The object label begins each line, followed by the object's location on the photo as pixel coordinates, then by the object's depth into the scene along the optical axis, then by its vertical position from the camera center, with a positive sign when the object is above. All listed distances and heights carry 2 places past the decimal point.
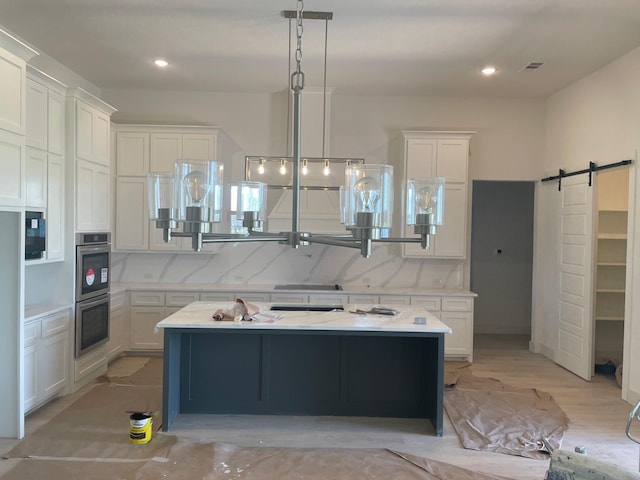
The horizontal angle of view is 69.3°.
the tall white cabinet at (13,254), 3.17 -0.23
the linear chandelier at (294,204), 1.80 +0.10
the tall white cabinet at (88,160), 4.12 +0.60
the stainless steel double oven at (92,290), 4.21 -0.64
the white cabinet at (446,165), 5.52 +0.79
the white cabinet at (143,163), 5.48 +0.73
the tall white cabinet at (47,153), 3.62 +0.57
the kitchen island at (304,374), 3.76 -1.19
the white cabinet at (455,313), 5.40 -0.95
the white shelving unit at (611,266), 5.29 -0.36
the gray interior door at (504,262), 7.19 -0.47
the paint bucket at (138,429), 3.25 -1.44
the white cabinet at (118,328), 5.02 -1.16
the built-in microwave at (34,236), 3.58 -0.11
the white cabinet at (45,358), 3.60 -1.12
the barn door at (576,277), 4.85 -0.48
